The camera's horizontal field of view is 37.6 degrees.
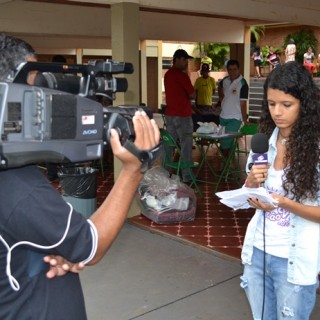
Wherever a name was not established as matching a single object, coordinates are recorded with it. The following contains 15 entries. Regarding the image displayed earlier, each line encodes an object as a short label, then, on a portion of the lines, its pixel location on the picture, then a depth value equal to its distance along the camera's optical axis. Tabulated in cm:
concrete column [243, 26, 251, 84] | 1152
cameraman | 113
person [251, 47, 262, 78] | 2067
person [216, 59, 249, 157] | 707
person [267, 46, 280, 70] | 2083
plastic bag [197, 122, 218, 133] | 633
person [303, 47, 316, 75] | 2008
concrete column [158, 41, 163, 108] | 1883
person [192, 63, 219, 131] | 1064
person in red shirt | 653
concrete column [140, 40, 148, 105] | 1552
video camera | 105
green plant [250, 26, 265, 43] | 2061
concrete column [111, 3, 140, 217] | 485
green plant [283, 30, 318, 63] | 2164
